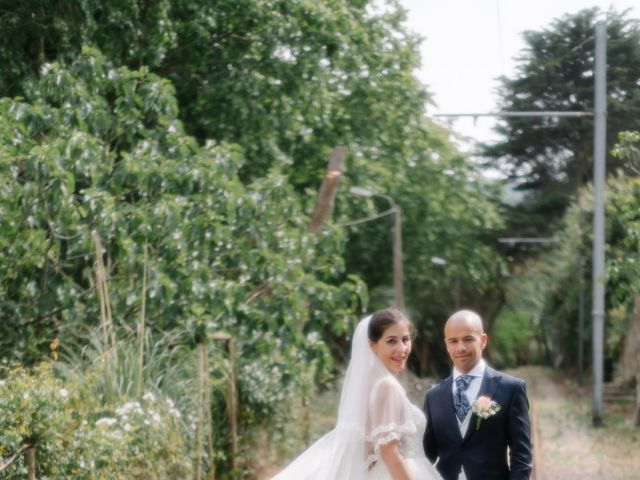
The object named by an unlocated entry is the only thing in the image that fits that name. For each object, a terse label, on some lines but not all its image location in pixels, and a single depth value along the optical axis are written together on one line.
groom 5.92
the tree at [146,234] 13.41
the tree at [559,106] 28.98
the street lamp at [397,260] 33.09
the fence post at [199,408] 14.23
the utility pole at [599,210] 24.08
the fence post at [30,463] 8.99
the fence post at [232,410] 16.56
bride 6.20
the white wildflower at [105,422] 10.66
